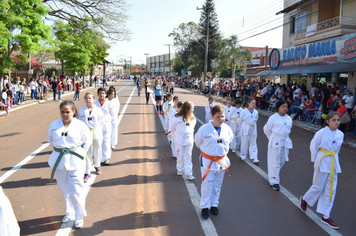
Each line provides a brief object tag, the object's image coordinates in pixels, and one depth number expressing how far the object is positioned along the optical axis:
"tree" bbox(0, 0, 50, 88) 15.25
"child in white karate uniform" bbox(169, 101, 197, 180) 6.20
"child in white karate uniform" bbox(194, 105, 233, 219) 4.68
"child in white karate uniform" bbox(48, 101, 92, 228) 4.27
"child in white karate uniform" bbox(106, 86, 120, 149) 8.52
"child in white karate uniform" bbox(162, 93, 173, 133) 10.08
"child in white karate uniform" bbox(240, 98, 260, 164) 8.04
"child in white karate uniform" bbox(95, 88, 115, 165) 7.14
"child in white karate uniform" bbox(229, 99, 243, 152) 9.10
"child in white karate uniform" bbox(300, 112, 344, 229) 4.74
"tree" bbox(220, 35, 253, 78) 51.09
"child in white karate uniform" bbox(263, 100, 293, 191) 6.01
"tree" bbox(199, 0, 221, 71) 57.88
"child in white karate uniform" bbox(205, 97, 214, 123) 10.30
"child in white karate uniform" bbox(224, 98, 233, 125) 9.50
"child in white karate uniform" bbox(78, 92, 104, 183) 6.14
